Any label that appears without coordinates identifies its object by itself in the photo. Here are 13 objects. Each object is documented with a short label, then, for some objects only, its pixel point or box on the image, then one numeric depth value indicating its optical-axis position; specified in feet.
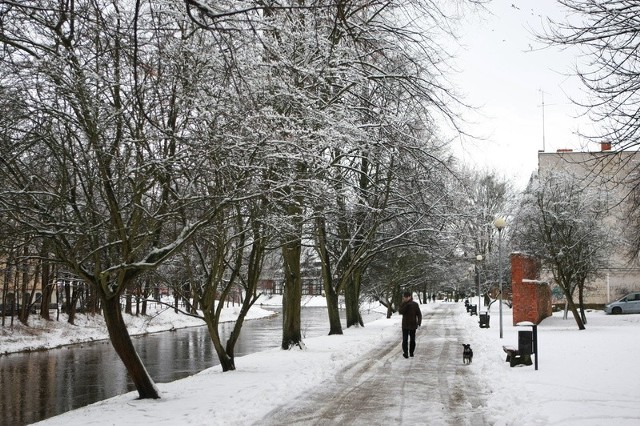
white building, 190.08
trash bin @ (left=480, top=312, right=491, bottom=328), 106.11
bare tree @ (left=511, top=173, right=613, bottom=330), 107.04
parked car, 154.61
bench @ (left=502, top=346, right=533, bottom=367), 50.14
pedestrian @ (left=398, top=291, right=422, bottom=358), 61.16
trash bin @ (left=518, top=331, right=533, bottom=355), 49.19
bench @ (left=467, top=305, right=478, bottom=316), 159.96
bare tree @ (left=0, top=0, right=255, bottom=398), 32.78
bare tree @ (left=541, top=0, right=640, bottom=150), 32.83
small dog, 55.67
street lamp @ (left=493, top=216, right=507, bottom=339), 84.74
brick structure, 110.11
